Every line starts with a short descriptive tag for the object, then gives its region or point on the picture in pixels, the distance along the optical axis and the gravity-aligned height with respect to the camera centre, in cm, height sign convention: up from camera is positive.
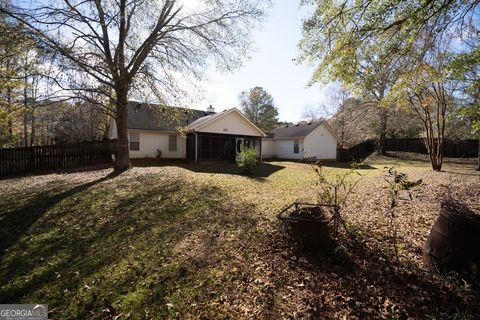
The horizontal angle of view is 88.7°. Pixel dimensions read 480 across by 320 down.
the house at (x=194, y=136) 1867 +113
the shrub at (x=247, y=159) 1342 -47
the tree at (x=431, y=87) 670 +229
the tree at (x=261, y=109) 4206 +719
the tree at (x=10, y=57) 840 +338
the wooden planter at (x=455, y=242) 326 -122
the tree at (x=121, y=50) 955 +456
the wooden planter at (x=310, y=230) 407 -134
